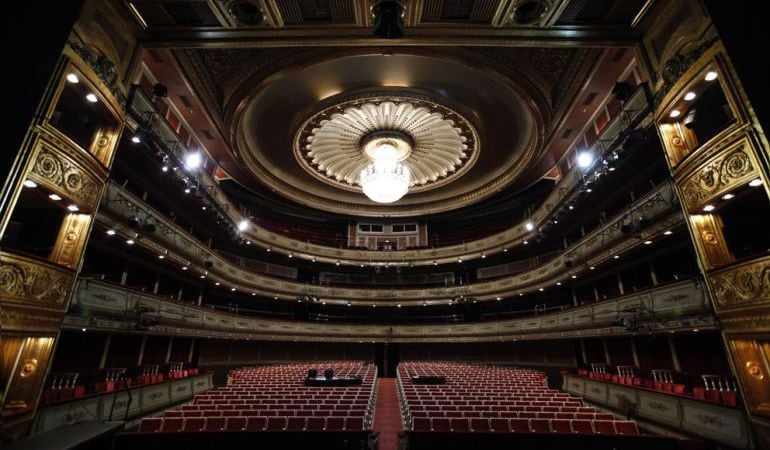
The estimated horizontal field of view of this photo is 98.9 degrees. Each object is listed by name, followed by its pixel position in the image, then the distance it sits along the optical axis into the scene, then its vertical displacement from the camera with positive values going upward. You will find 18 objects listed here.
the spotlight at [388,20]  6.33 +5.86
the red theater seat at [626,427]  5.30 -1.40
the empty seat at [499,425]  5.38 -1.39
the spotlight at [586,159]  10.57 +5.45
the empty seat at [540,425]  5.35 -1.40
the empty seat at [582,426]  5.29 -1.39
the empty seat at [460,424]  5.41 -1.39
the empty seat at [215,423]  5.38 -1.39
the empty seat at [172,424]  5.31 -1.38
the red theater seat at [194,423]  5.36 -1.39
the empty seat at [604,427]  5.26 -1.39
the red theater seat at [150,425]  5.28 -1.39
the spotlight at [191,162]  10.78 +5.60
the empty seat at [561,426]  5.30 -1.38
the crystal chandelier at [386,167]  12.32 +6.43
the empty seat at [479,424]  5.43 -1.39
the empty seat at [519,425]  5.40 -1.40
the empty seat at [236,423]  5.41 -1.40
